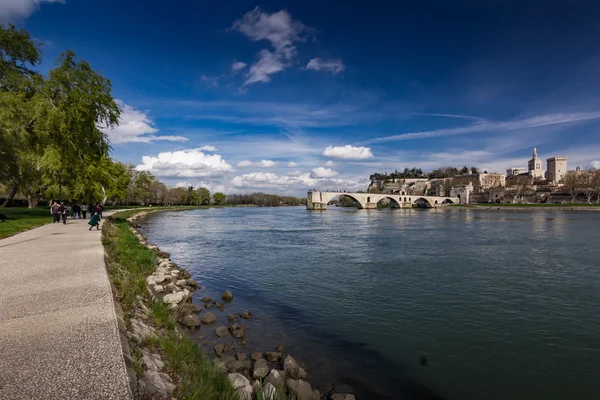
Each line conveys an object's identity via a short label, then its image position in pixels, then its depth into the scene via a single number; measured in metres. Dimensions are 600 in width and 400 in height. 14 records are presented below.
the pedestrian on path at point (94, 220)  17.23
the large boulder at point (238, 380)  5.36
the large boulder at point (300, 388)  5.52
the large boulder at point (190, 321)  8.57
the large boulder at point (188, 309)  9.26
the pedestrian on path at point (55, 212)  22.97
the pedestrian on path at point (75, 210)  29.39
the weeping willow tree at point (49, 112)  18.73
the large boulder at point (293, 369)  6.18
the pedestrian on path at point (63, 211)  22.02
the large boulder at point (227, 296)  11.17
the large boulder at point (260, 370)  6.09
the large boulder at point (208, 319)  8.93
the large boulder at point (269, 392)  4.89
